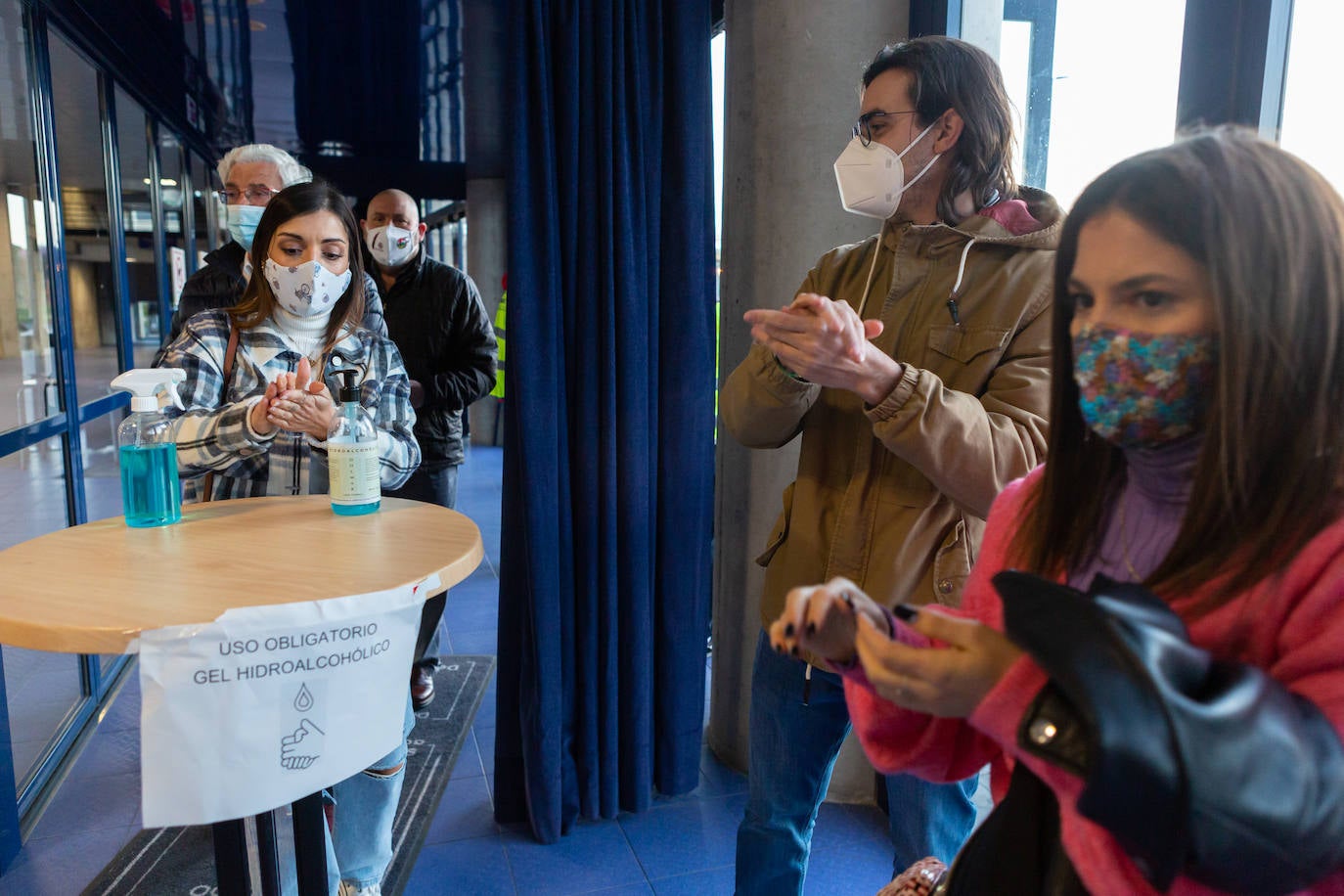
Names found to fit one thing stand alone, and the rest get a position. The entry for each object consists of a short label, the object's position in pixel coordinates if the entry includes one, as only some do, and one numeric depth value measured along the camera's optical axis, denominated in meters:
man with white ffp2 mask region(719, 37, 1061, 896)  1.17
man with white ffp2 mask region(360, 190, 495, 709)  2.70
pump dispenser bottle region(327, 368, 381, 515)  1.49
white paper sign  0.97
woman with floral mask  0.49
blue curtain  2.00
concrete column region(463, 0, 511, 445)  4.31
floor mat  1.97
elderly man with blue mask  2.12
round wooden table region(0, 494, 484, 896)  1.01
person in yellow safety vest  7.31
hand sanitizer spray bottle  1.35
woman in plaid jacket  1.55
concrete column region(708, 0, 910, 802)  2.07
